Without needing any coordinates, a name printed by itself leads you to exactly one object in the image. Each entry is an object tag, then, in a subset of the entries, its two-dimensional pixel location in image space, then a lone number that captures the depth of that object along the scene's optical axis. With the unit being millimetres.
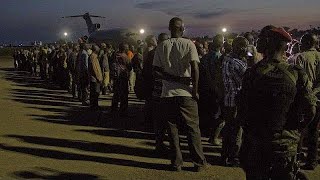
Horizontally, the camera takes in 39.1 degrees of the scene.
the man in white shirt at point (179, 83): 6312
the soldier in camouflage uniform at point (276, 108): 3547
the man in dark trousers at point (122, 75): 11438
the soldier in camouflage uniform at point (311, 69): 6203
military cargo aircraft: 37906
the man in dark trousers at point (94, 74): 11812
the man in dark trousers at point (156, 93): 6891
